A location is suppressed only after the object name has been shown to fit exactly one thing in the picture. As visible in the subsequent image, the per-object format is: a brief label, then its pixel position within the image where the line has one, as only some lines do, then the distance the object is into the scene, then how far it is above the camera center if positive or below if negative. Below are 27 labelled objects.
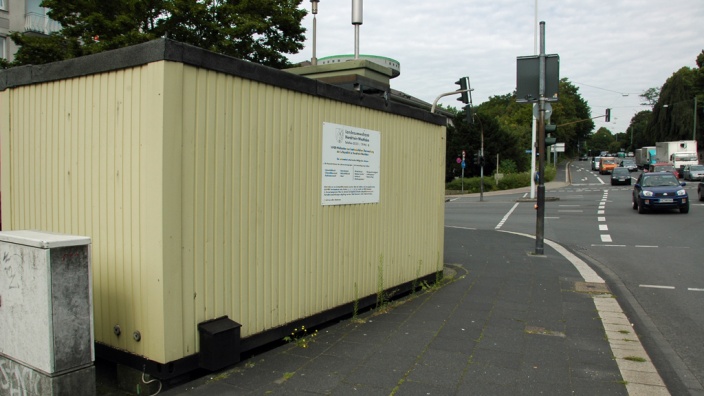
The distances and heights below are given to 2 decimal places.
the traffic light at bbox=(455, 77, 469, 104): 16.66 +2.73
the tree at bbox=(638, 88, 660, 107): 122.64 +19.07
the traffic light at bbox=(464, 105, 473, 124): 17.48 +2.11
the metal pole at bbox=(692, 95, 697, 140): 70.17 +7.01
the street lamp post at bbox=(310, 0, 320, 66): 16.66 +5.19
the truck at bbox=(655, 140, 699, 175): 54.22 +2.68
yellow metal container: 3.69 -0.14
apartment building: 27.14 +7.90
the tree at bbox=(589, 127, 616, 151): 165.57 +11.88
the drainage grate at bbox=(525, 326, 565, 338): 5.29 -1.50
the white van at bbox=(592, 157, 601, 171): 73.37 +2.12
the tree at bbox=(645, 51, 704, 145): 76.81 +10.85
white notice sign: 5.27 +0.13
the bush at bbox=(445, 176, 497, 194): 44.69 -0.55
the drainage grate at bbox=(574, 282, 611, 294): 7.49 -1.54
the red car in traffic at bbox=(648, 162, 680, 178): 47.05 +1.06
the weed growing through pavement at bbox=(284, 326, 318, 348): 4.79 -1.45
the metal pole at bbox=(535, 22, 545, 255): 10.90 +0.15
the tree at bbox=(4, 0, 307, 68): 16.27 +4.68
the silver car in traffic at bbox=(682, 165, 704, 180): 46.48 +0.63
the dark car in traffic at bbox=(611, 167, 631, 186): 43.22 +0.16
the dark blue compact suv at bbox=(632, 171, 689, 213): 20.08 -0.58
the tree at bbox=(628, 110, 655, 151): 92.25 +10.77
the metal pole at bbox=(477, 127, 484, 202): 33.47 +1.12
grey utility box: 3.31 -0.85
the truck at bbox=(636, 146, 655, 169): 65.26 +2.78
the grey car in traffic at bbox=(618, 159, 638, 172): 63.91 +1.66
